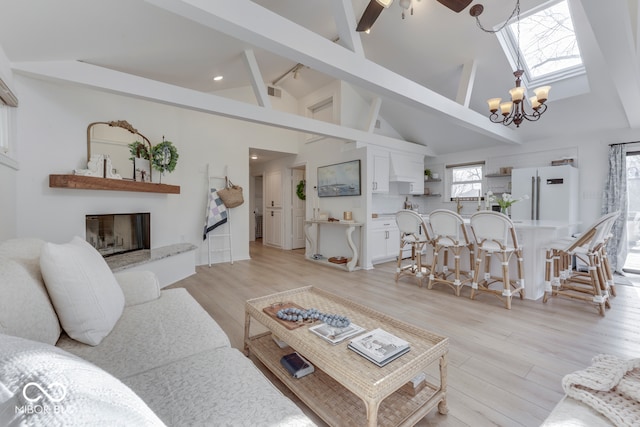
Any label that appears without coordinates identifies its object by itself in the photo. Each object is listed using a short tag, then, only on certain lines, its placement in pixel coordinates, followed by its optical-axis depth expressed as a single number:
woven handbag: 5.02
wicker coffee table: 1.11
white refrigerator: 4.26
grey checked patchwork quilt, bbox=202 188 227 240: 4.88
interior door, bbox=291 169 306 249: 6.88
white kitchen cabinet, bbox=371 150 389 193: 5.03
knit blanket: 0.81
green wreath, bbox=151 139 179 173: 3.97
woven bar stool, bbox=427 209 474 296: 3.30
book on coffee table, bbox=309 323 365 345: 1.40
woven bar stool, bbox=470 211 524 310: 2.91
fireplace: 3.36
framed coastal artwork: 4.98
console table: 4.64
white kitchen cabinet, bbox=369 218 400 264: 5.01
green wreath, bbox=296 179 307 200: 6.68
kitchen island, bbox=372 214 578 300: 3.13
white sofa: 0.39
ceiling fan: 2.63
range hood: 5.37
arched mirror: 3.39
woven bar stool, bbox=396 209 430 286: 3.71
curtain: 4.12
